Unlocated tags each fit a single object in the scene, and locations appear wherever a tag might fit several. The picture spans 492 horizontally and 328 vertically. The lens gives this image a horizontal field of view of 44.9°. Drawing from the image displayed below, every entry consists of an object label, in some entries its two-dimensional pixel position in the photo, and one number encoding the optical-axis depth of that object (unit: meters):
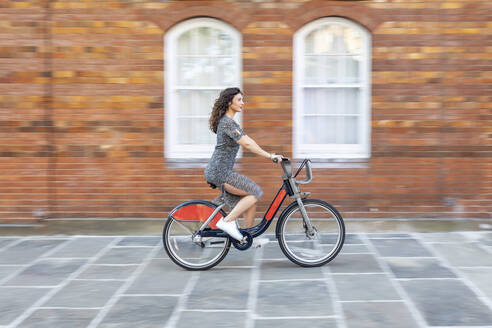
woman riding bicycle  6.04
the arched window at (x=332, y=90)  8.32
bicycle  6.12
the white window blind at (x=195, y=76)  8.36
